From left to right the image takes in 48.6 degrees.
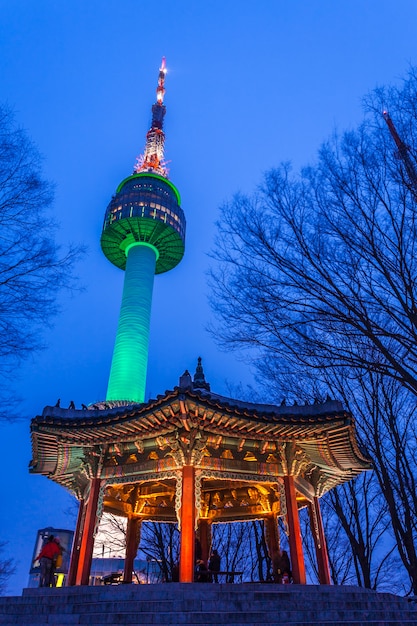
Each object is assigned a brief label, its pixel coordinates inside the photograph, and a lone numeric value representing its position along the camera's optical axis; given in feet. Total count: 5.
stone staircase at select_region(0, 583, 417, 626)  27.76
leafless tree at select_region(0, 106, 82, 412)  35.37
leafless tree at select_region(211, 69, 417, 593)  28.17
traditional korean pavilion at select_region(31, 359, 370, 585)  41.70
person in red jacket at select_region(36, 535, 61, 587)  45.09
